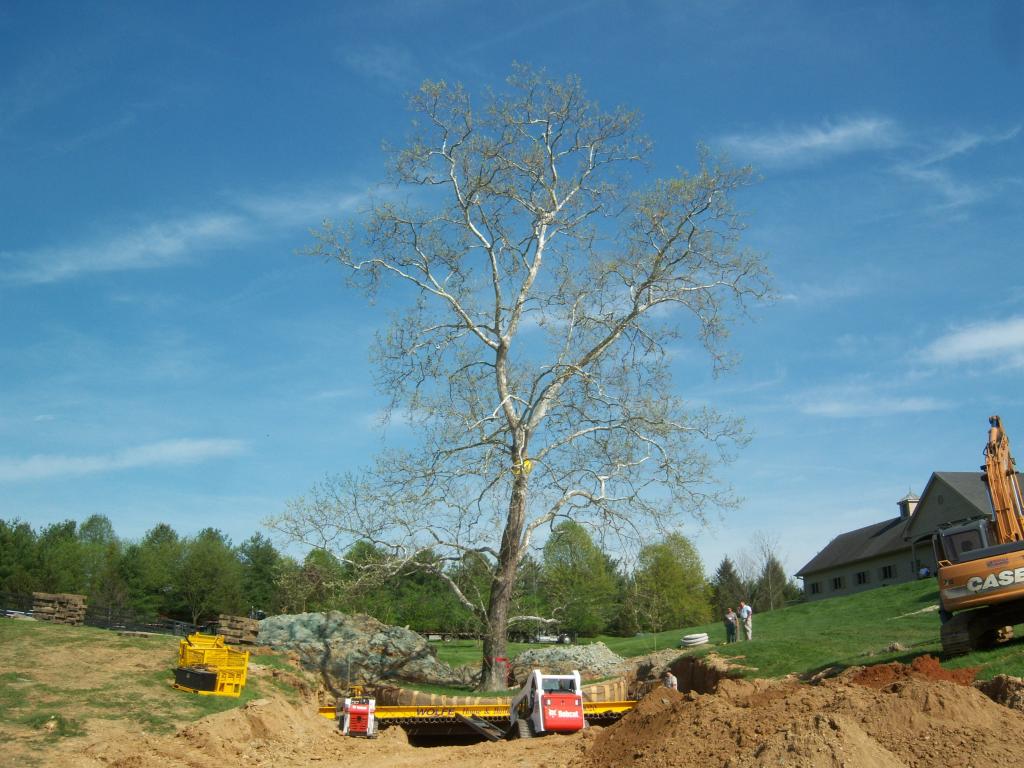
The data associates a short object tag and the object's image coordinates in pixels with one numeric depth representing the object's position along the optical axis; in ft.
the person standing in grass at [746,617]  93.86
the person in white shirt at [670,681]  71.72
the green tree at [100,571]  224.74
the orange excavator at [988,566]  45.39
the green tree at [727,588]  219.82
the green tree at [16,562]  188.75
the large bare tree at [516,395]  80.89
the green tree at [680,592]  208.21
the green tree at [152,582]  229.45
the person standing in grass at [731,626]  91.91
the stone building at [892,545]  138.10
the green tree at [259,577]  242.37
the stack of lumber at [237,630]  77.82
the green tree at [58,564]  198.39
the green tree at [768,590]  214.07
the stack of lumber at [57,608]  77.82
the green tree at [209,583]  224.53
